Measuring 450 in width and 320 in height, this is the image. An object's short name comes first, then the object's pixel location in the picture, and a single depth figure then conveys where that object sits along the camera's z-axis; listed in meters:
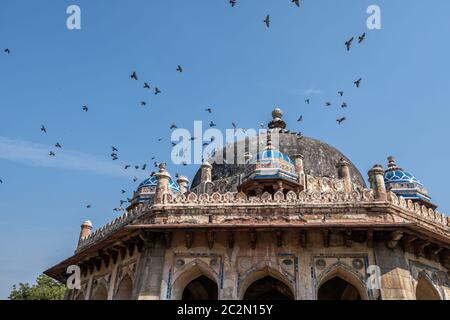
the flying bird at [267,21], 15.37
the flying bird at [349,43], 15.28
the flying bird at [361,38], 15.22
